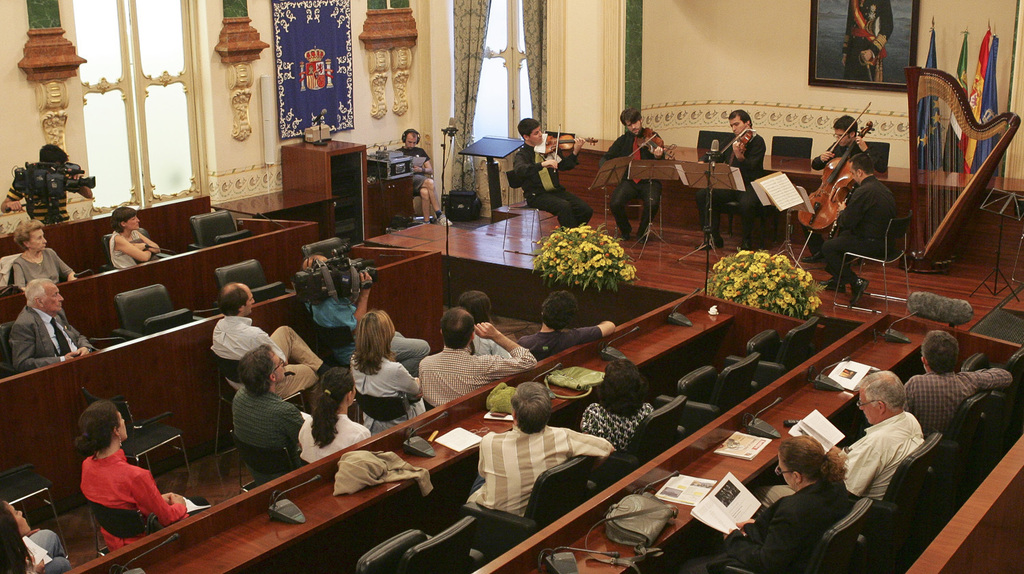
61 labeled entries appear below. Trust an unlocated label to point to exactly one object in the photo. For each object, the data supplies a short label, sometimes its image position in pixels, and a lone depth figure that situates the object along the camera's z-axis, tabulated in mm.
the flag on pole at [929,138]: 8797
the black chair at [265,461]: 4875
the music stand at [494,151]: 9109
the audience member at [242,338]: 6035
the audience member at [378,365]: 5215
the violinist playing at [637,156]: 9133
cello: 7930
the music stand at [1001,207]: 7488
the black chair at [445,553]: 3398
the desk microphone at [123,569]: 3553
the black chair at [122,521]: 4289
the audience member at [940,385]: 5016
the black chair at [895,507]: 4230
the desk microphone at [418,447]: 4602
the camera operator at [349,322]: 6473
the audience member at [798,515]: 3721
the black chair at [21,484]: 4820
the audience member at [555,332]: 5664
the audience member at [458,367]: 5215
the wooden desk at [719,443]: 3756
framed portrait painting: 10398
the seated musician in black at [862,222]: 7289
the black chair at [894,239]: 7238
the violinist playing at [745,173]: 8906
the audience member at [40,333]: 5828
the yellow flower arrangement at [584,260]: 8016
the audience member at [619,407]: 4636
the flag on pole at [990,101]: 9438
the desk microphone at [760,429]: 4809
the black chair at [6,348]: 5977
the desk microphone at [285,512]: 4000
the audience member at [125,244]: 7496
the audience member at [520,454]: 4195
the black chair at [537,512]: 4062
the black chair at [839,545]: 3580
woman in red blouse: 4250
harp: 7148
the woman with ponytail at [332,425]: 4562
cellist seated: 8281
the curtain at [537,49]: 12102
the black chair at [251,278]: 6926
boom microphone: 6227
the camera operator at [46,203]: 7883
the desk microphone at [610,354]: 5801
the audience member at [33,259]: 6844
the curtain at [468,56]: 11898
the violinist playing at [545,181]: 9070
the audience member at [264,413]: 4789
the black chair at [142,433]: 5383
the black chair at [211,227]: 8375
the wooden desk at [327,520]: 3785
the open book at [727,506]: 3963
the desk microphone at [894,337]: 6098
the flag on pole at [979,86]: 9484
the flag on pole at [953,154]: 9047
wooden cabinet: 10477
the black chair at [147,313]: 6359
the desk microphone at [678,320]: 6516
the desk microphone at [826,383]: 5398
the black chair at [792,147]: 10008
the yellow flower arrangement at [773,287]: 6988
